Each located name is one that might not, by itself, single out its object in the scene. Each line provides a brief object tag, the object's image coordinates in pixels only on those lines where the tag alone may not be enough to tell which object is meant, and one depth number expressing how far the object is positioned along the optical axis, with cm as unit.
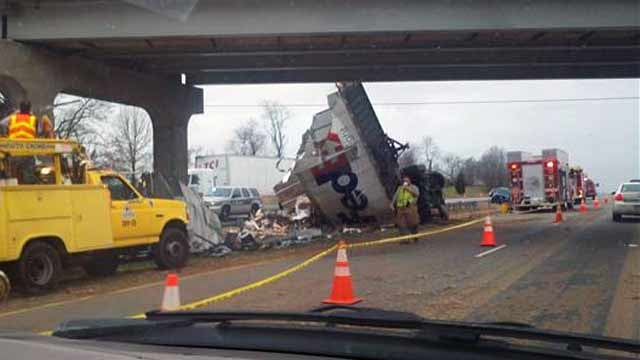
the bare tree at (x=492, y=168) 11550
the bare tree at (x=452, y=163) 12950
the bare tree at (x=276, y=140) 12338
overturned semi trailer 2448
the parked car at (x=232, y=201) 3878
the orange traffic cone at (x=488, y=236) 1933
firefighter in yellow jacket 1964
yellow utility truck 1219
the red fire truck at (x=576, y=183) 4753
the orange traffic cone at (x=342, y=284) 1003
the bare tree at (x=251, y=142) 12775
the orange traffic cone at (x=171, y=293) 850
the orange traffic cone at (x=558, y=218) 2997
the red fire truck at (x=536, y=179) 4100
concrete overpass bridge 1930
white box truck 4644
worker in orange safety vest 1299
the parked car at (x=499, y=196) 6210
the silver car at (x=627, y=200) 2984
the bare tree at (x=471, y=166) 12554
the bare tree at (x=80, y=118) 5932
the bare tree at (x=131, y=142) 7181
